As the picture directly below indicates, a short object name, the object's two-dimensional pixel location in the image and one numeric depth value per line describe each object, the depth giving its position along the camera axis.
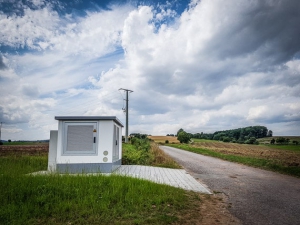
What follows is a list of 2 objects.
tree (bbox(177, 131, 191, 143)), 80.94
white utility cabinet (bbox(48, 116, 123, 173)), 11.01
